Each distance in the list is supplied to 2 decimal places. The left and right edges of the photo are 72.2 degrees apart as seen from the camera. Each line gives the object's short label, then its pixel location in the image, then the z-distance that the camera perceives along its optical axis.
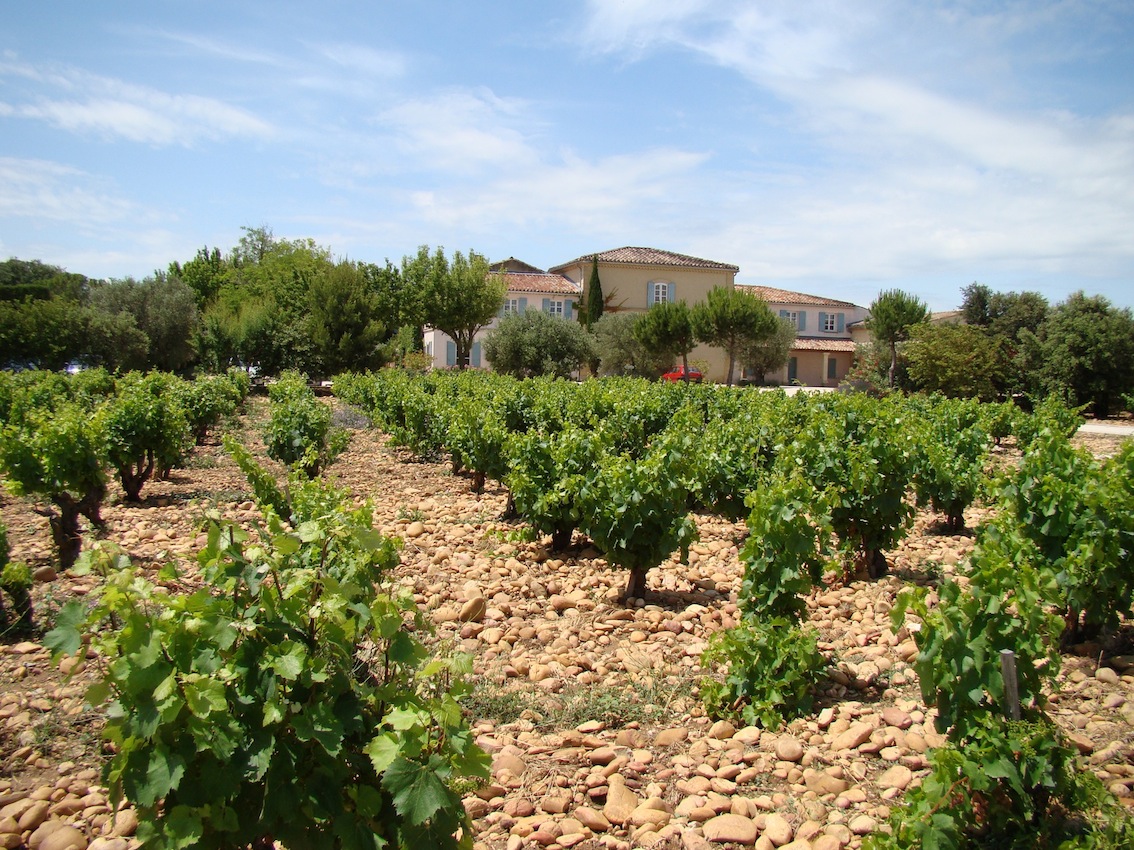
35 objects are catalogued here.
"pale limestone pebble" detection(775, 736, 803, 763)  3.64
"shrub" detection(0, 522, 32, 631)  4.77
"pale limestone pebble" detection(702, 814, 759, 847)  3.03
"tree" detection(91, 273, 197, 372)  32.31
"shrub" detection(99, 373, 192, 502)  8.88
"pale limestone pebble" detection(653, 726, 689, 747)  3.87
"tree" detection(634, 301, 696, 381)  38.84
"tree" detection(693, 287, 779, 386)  38.00
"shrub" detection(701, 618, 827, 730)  4.05
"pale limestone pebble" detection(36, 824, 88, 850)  2.96
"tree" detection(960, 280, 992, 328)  33.72
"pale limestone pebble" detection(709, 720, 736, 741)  3.92
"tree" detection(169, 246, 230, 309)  56.59
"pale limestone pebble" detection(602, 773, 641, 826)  3.20
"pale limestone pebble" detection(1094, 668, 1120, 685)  4.21
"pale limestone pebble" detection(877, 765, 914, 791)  3.36
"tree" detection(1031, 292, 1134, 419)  25.05
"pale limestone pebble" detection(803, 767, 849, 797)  3.37
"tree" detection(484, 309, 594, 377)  36.16
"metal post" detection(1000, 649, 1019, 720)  2.79
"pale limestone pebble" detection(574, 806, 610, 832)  3.14
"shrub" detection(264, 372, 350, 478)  10.41
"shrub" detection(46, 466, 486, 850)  2.03
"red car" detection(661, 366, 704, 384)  36.21
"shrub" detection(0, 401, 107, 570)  6.79
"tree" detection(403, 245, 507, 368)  37.22
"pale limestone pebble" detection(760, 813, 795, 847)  3.01
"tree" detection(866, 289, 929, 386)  35.88
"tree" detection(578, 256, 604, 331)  44.72
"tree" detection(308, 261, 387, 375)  33.28
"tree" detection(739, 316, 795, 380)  42.00
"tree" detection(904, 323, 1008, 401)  25.06
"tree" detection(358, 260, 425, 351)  37.28
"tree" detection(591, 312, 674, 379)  40.44
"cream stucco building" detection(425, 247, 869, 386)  46.50
